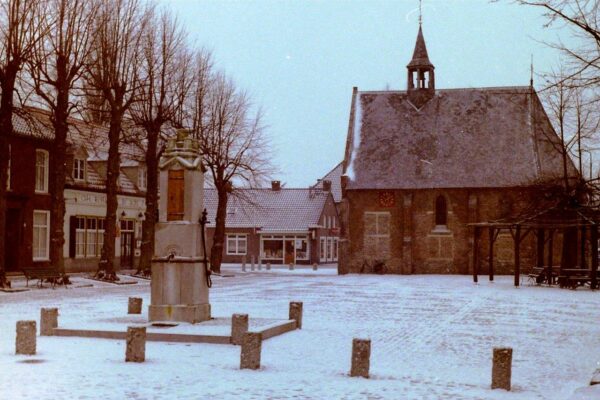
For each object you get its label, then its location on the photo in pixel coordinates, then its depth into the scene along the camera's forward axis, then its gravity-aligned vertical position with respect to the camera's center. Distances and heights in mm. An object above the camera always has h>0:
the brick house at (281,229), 62125 +639
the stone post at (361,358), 10305 -1626
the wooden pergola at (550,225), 29656 +632
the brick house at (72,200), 32969 +1642
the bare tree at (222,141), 39031 +5055
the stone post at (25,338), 11492 -1589
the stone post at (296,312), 16031 -1581
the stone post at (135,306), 17531 -1640
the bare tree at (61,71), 28038 +6069
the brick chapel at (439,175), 44688 +3848
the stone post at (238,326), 13055 -1548
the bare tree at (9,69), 25578 +5567
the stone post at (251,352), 10641 -1621
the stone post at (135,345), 11039 -1602
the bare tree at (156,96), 33750 +6413
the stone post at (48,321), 14023 -1615
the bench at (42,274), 26906 -1445
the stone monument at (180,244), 15492 -179
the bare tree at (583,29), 11062 +3115
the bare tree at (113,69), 30922 +6900
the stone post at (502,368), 9641 -1621
